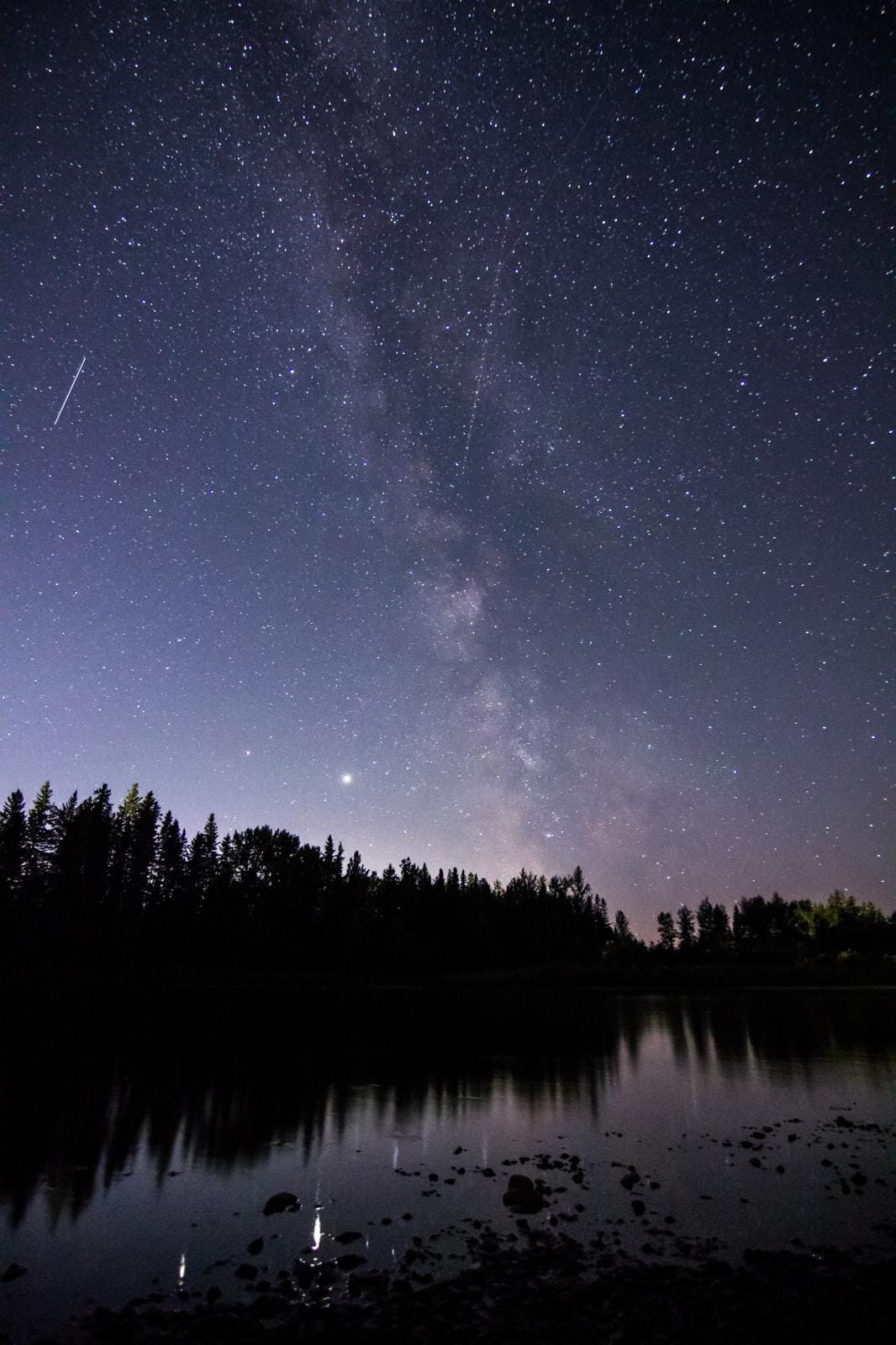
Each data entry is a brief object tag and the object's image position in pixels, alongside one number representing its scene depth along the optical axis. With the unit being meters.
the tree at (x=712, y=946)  165.61
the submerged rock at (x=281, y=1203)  13.25
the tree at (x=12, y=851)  81.50
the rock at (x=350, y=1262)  10.62
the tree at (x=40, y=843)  90.31
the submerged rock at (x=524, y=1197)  13.30
